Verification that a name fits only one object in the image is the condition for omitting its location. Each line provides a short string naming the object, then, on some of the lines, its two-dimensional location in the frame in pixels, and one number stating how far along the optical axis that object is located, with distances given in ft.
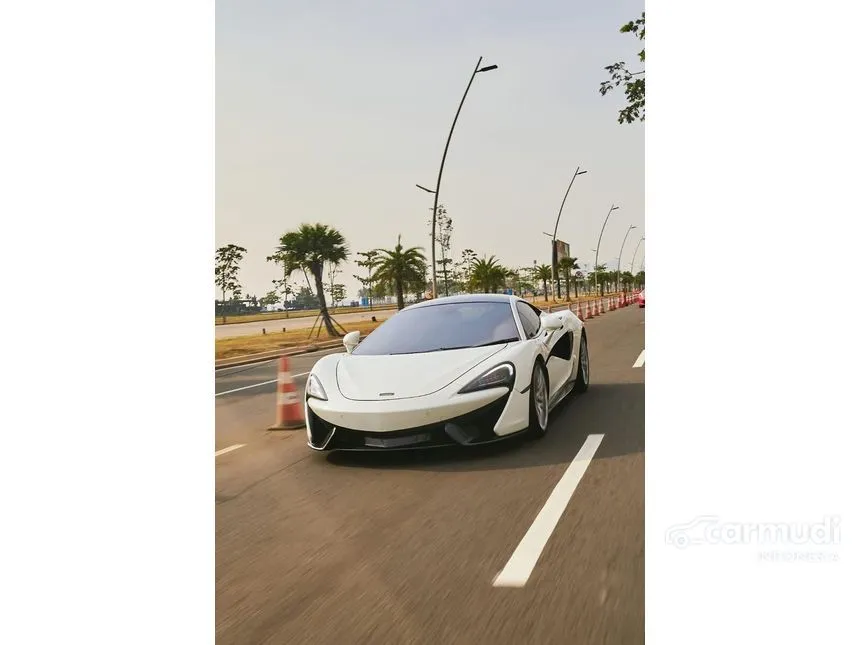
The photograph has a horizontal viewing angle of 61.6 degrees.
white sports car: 14.89
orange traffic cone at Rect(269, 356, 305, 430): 21.48
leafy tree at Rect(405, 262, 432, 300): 76.38
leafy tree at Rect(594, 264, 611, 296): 235.52
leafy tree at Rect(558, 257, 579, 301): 231.01
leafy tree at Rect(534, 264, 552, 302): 246.88
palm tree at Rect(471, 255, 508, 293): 128.98
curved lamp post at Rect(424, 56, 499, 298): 71.26
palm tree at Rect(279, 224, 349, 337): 66.69
